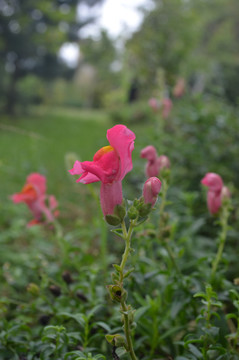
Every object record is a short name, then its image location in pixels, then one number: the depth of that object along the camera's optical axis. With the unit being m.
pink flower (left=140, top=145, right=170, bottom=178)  0.31
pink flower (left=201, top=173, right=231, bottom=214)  0.31
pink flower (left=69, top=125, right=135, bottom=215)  0.22
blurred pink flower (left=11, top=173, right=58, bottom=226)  0.35
